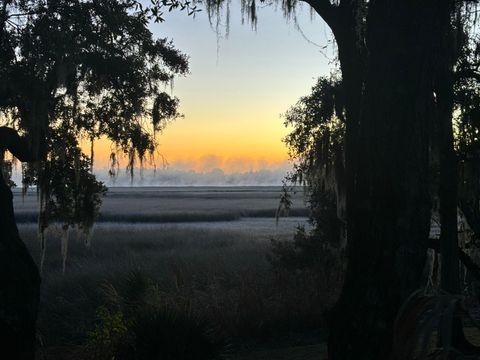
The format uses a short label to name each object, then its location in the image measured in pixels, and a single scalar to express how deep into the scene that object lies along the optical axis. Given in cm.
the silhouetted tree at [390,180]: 378
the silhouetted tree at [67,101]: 674
